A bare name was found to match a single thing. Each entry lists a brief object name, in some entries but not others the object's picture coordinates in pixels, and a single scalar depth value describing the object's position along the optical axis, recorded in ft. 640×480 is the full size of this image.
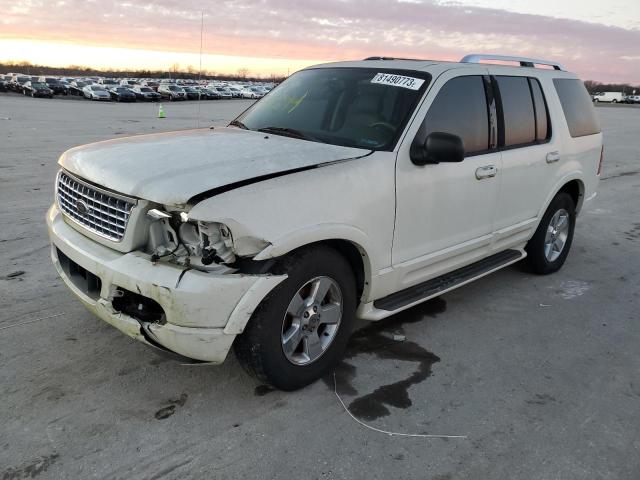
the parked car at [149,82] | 232.53
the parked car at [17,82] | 172.35
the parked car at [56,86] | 168.66
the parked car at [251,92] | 216.90
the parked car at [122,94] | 152.32
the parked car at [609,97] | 289.80
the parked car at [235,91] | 210.81
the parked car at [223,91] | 205.16
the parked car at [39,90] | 154.20
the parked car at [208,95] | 192.95
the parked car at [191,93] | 185.37
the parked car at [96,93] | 151.74
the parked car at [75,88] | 170.87
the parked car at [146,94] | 161.17
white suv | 8.94
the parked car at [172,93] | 177.47
